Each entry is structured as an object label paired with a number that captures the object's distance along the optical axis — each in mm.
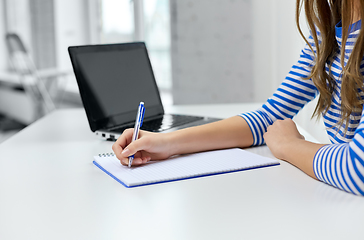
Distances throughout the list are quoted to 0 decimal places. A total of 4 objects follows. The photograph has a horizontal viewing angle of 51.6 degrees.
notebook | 586
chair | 3270
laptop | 918
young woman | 542
